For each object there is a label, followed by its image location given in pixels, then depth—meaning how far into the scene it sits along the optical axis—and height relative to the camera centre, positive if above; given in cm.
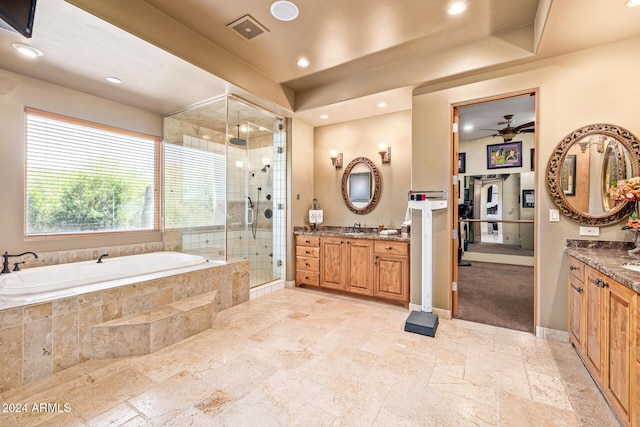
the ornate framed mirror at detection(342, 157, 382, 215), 426 +43
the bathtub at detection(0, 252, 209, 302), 218 -66
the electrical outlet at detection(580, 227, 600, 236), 244 -17
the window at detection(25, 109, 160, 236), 300 +43
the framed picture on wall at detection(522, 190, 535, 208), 577 +31
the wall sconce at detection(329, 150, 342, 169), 455 +93
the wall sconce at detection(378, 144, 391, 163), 412 +93
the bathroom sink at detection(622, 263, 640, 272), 163 -34
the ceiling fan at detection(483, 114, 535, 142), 482 +152
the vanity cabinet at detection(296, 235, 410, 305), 349 -79
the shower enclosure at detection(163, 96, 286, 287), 386 +43
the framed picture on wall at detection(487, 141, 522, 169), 577 +126
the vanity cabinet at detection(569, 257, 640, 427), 139 -77
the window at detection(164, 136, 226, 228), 415 +46
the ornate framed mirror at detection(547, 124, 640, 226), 232 +39
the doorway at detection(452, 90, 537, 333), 464 +37
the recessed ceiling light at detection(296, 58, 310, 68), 323 +183
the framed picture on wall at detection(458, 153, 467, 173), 630 +118
